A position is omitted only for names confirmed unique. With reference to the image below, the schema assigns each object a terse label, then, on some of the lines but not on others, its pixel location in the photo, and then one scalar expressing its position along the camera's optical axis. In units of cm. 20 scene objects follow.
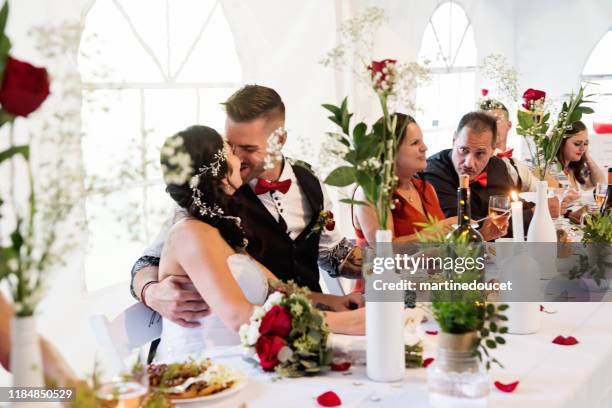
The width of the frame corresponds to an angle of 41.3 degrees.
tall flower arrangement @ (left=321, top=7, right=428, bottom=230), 172
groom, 275
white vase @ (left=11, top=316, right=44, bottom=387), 113
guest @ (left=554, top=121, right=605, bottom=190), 474
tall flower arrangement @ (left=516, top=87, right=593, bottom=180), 285
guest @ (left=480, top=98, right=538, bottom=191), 439
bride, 220
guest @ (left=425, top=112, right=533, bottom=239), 371
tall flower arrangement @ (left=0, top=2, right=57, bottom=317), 104
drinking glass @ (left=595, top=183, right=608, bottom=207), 348
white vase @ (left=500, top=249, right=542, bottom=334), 213
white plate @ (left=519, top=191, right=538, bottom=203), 337
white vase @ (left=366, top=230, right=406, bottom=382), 177
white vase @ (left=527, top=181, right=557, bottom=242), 252
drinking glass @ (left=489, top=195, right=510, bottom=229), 281
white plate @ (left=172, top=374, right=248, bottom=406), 165
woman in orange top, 307
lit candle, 232
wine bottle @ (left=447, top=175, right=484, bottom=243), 242
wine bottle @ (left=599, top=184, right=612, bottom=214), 321
